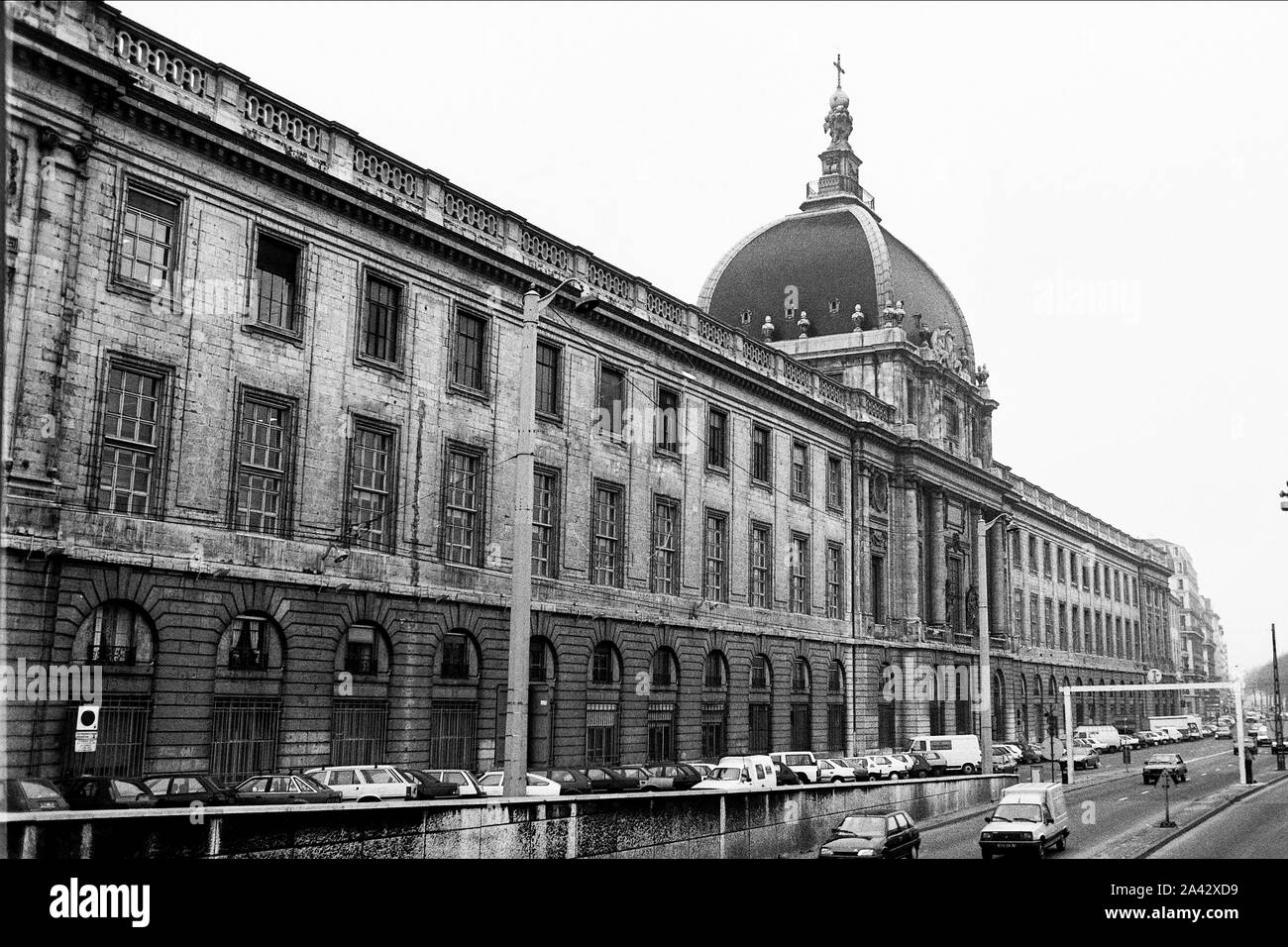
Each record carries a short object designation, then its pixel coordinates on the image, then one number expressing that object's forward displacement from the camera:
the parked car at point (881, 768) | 51.62
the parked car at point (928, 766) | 55.28
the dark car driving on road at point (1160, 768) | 48.34
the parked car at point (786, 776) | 43.81
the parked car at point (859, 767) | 50.27
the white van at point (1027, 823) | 26.11
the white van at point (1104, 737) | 84.69
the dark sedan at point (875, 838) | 24.09
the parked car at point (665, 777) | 37.34
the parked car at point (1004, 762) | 58.59
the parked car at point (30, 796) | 21.19
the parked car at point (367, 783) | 28.91
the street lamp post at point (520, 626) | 19.72
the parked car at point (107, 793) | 22.89
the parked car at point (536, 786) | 32.50
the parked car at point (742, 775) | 38.66
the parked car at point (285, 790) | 25.97
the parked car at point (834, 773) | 48.47
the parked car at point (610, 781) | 36.28
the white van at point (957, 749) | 58.97
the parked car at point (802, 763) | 46.09
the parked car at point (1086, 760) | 67.62
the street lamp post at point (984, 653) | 42.84
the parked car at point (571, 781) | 34.22
